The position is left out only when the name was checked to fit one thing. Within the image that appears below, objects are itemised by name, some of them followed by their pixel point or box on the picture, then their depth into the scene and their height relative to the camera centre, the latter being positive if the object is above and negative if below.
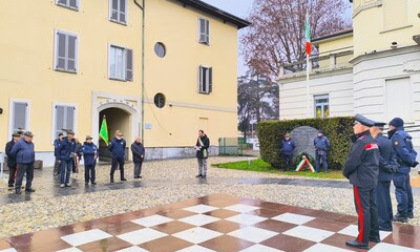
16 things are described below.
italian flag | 16.61 +5.05
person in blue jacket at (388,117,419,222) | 5.61 -0.46
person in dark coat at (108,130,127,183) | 10.50 -0.38
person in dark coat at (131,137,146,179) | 11.18 -0.55
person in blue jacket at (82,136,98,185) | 9.83 -0.54
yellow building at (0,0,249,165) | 14.35 +3.76
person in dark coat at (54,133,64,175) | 11.69 -0.85
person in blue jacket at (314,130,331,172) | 12.35 -0.34
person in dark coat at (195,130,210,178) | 11.23 -0.44
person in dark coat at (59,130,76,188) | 9.54 -0.53
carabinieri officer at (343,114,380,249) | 4.35 -0.52
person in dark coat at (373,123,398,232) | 5.12 -0.62
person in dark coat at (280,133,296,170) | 12.75 -0.35
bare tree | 25.41 +9.13
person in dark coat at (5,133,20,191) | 9.23 -0.77
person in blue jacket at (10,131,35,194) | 8.51 -0.48
